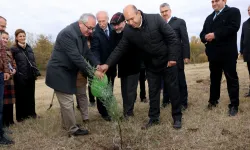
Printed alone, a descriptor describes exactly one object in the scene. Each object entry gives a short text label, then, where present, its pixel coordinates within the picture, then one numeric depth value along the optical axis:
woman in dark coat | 6.21
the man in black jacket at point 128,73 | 5.60
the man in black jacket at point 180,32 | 5.95
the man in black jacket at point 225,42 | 5.17
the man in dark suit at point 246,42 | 7.09
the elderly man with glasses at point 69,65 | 4.57
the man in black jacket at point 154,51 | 4.62
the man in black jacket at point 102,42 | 5.59
